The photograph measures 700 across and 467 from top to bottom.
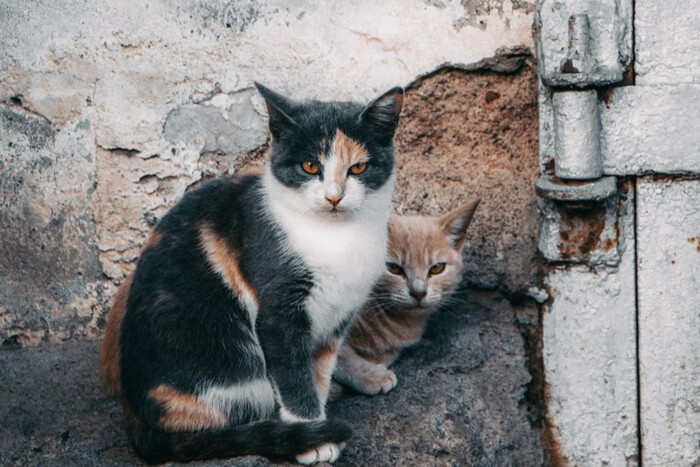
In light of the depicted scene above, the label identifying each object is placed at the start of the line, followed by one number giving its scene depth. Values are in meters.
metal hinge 3.04
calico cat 2.69
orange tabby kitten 3.23
